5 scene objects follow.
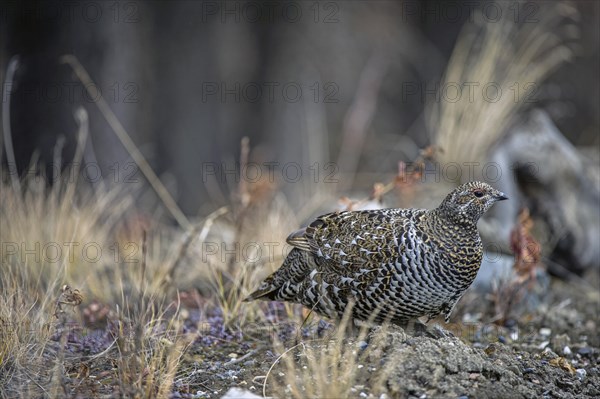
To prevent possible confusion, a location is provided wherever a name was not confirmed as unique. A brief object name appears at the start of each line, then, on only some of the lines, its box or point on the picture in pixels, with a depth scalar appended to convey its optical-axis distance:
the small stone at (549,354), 8.67
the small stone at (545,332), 10.25
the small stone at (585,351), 9.36
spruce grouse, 7.57
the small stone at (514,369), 7.59
